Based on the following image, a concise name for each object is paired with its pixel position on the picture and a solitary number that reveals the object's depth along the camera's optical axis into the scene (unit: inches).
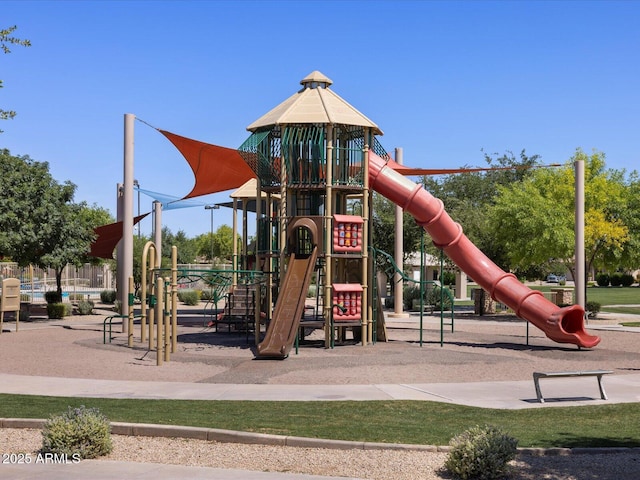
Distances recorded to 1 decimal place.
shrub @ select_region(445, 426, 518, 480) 357.1
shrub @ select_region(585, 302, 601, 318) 1505.9
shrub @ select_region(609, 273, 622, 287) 3567.9
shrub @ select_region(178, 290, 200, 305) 1924.2
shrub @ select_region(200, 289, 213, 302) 2026.6
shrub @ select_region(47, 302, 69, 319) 1408.7
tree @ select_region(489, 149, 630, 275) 1428.4
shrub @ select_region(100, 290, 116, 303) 1963.6
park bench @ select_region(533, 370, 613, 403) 571.6
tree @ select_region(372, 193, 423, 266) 2063.2
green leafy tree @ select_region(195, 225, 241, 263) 4739.4
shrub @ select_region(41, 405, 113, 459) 386.6
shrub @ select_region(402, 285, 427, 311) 1795.0
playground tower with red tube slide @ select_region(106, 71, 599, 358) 933.8
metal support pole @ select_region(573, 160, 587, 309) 1153.4
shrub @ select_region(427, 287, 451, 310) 1683.1
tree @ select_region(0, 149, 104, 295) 1273.4
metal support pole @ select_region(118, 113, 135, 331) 1114.1
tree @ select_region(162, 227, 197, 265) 3225.9
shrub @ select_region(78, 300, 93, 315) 1504.7
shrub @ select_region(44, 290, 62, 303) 1565.2
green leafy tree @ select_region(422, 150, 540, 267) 1695.4
